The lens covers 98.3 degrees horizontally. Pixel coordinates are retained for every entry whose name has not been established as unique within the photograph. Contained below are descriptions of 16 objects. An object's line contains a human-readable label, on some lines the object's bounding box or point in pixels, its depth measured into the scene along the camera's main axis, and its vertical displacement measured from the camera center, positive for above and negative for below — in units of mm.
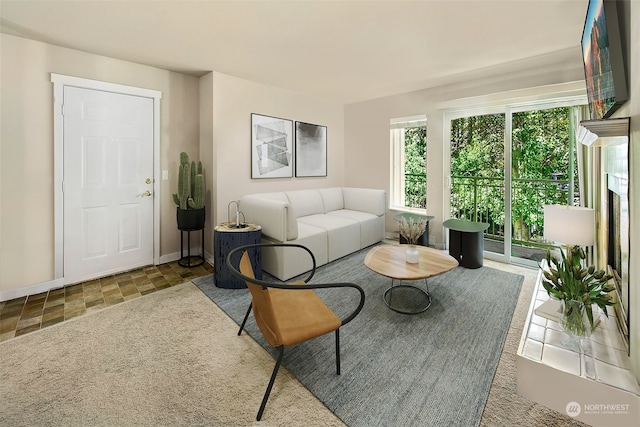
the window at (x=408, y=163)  4559 +859
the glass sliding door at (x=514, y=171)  3293 +544
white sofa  3121 -125
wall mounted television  1273 +792
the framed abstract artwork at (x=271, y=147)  4004 +1008
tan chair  1455 -621
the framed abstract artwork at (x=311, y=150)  4653 +1107
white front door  3009 +358
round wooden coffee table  2412 -495
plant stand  3680 -643
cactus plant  3430 +307
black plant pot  3455 -78
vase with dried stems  2641 -228
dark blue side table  2936 -415
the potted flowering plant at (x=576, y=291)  1316 -409
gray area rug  1475 -975
